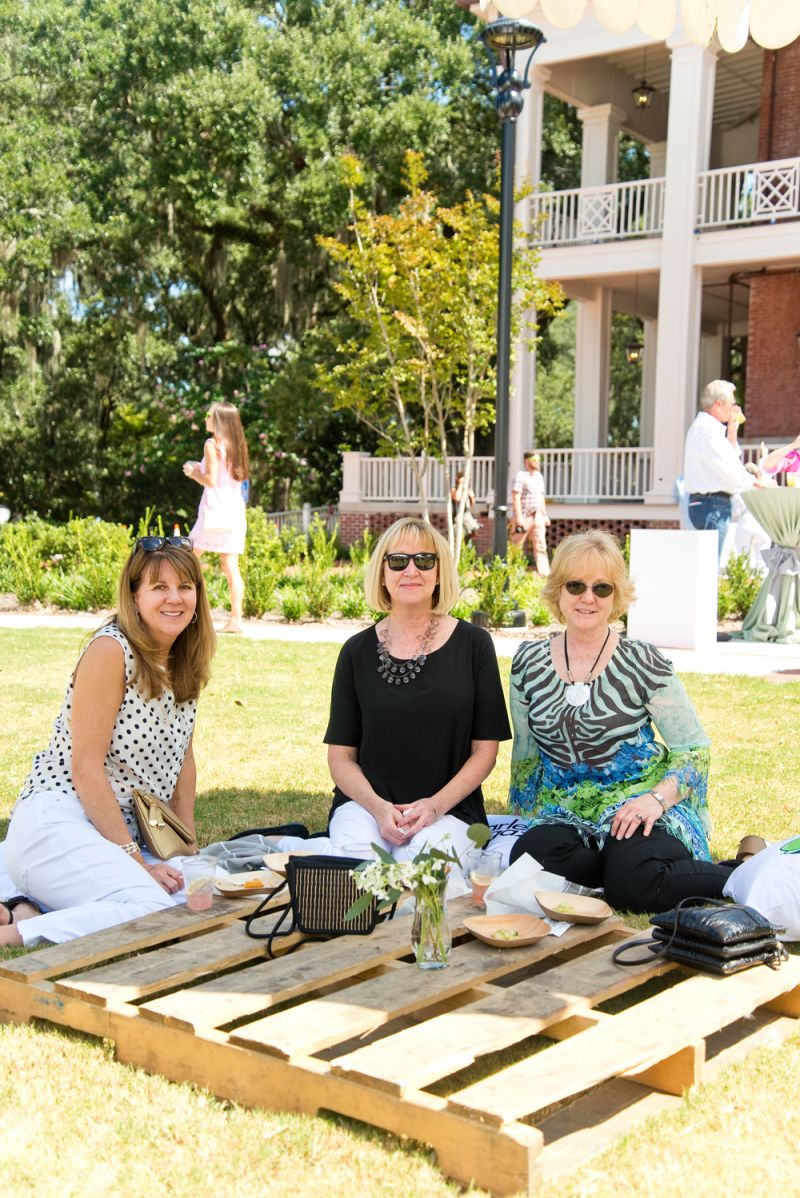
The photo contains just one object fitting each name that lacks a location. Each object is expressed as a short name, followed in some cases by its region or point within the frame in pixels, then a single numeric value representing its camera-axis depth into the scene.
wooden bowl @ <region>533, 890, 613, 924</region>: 3.56
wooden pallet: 2.45
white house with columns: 18.53
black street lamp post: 10.55
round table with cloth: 10.69
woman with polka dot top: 3.82
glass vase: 3.13
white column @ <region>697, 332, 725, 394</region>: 26.18
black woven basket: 3.39
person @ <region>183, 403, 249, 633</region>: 10.75
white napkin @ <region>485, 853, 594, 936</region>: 3.68
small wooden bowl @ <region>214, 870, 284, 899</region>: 3.76
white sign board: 10.27
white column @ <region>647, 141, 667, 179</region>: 23.23
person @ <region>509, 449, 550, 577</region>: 17.31
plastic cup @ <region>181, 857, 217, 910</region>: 3.66
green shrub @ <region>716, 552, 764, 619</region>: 12.49
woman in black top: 4.35
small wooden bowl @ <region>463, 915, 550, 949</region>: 3.34
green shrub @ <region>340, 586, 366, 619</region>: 12.57
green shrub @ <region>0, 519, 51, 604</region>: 13.38
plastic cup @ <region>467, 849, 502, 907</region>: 3.76
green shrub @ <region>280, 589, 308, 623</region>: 12.34
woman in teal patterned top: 4.15
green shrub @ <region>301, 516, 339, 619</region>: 12.47
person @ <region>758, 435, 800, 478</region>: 13.51
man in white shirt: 10.88
